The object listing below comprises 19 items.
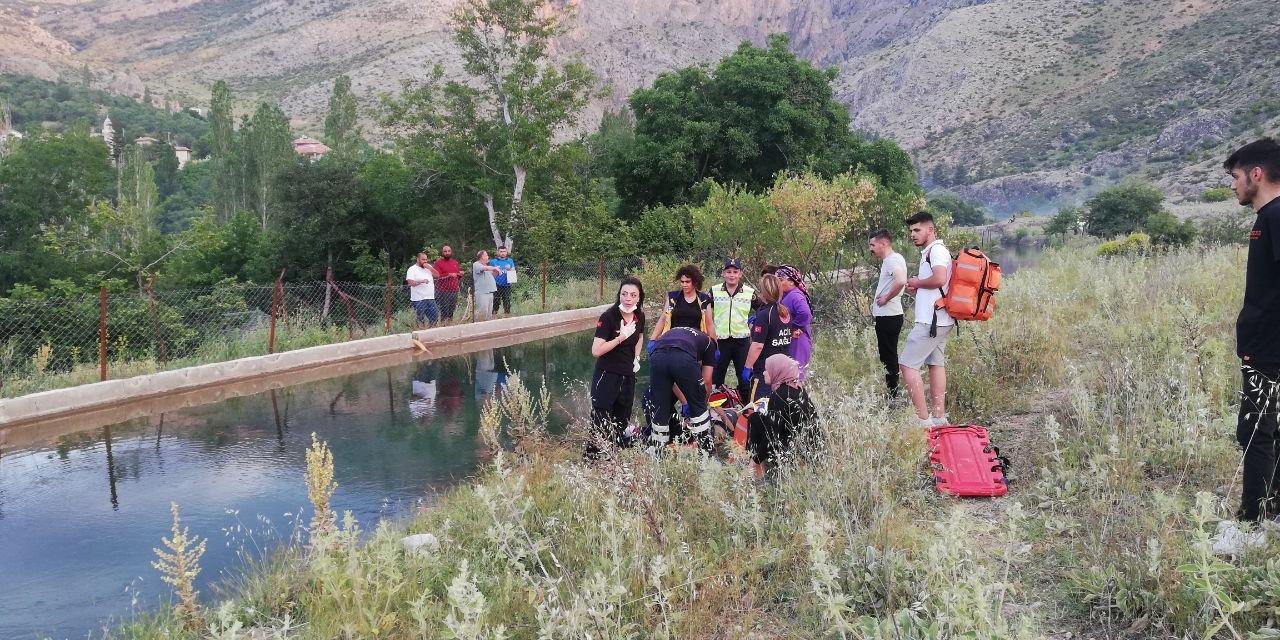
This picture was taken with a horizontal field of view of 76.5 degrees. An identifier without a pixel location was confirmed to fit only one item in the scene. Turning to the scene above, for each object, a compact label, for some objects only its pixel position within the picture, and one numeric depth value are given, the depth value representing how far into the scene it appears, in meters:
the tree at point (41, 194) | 33.94
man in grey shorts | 6.18
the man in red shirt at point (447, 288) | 16.41
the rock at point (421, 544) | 4.63
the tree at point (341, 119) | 57.22
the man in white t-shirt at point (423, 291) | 15.01
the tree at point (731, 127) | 31.25
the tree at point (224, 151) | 61.55
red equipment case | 5.36
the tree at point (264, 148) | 58.22
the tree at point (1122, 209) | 37.34
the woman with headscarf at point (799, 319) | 6.25
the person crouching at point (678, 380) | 6.19
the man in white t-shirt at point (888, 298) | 6.87
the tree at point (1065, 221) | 45.31
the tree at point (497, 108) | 29.62
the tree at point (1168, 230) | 27.05
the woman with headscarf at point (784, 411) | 5.16
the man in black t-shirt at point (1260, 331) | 3.70
